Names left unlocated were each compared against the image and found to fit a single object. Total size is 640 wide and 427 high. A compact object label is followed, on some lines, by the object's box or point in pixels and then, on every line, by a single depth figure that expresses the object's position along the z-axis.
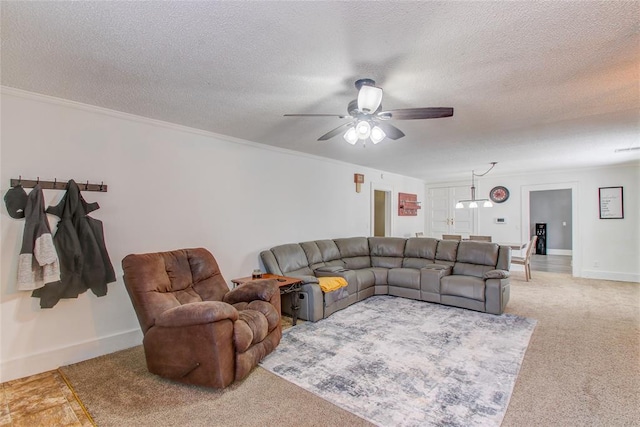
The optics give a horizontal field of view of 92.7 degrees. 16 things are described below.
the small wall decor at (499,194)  7.68
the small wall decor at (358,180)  6.32
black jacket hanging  2.68
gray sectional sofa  4.13
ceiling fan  2.12
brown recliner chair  2.31
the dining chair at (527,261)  6.28
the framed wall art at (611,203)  6.27
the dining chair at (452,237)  7.05
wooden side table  3.62
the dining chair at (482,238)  6.80
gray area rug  2.14
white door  8.40
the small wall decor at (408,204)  7.94
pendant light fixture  6.62
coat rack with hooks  2.61
